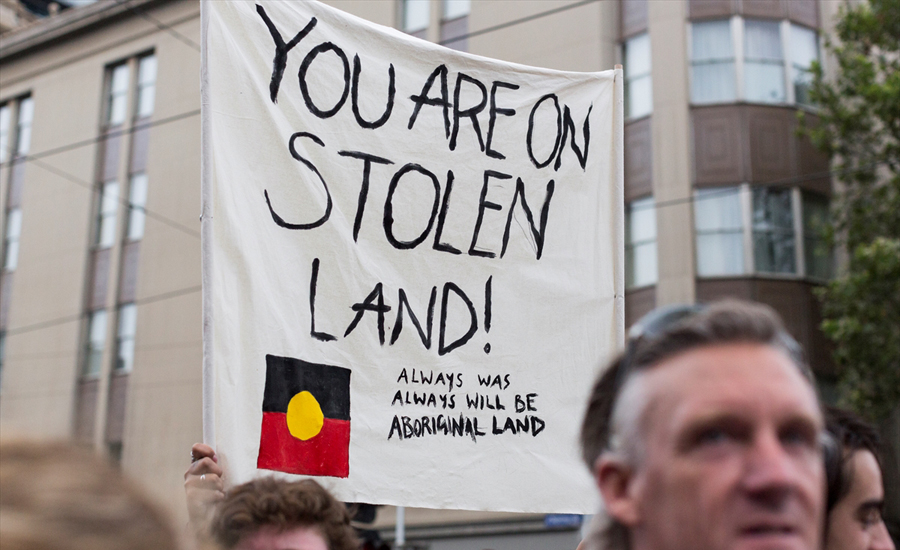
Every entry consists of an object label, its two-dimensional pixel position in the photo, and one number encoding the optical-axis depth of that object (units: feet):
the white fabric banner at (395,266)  10.07
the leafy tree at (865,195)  44.19
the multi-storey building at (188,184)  53.52
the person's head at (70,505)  3.08
